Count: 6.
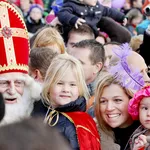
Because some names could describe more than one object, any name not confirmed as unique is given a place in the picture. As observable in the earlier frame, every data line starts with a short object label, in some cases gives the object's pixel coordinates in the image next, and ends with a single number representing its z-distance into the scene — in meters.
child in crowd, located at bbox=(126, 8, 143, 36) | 13.99
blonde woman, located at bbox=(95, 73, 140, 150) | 4.80
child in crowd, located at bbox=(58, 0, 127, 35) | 7.98
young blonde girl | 4.56
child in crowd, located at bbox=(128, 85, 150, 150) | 4.35
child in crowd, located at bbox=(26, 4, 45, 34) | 13.49
